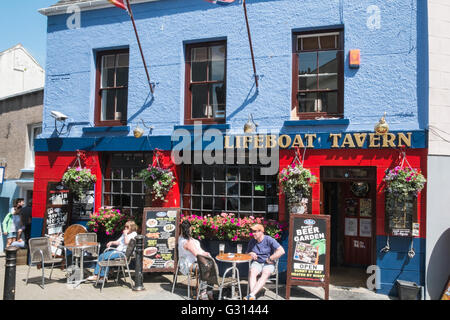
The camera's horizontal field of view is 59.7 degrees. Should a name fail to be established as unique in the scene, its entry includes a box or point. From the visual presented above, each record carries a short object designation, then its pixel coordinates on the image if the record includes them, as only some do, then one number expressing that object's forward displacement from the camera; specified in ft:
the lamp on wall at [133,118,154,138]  30.09
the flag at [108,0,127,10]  26.58
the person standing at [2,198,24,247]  37.17
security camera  32.42
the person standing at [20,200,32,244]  37.70
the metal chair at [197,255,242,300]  21.68
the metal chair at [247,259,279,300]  23.48
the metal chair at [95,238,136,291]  25.64
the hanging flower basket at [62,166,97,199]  31.22
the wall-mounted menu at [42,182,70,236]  31.76
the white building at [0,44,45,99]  53.36
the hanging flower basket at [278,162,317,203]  26.13
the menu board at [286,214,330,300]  23.82
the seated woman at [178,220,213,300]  24.54
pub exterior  26.16
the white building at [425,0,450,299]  24.57
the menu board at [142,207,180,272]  27.37
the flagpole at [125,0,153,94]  29.58
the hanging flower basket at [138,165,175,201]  29.40
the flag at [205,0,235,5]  24.84
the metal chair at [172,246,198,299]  24.12
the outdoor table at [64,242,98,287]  26.26
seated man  23.31
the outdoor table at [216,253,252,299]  22.88
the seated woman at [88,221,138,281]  27.04
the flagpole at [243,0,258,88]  26.96
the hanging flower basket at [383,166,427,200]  24.08
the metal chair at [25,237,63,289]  26.23
